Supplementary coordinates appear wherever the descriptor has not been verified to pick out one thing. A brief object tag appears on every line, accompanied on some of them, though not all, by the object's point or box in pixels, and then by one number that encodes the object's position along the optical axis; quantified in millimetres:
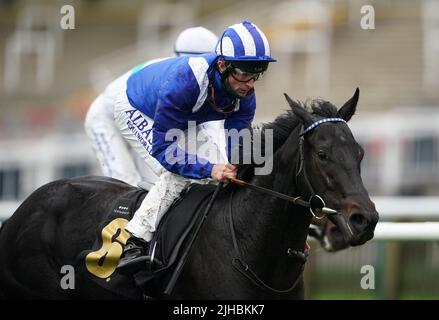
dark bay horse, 8570
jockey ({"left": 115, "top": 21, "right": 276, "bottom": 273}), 9531
